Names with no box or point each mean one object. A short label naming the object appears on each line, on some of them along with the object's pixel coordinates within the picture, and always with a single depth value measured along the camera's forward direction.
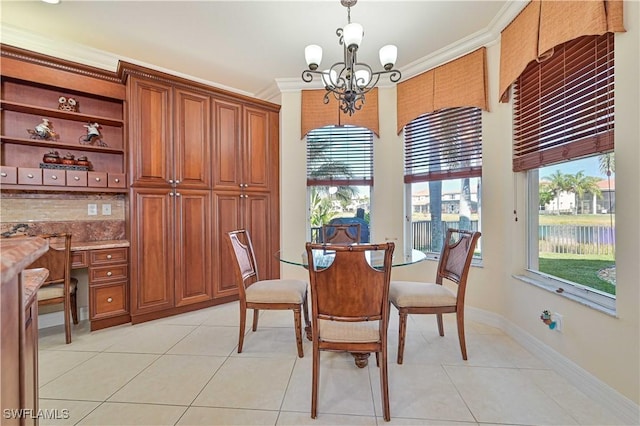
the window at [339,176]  3.42
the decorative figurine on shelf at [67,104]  2.57
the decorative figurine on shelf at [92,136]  2.69
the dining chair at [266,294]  2.02
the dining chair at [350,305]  1.42
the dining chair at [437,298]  1.93
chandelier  1.80
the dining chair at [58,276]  2.16
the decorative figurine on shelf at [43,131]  2.45
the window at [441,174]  2.76
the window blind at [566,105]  1.58
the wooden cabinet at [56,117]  2.31
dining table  1.87
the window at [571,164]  1.62
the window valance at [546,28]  1.49
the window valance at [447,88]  2.60
